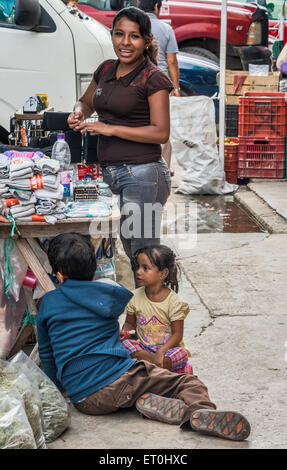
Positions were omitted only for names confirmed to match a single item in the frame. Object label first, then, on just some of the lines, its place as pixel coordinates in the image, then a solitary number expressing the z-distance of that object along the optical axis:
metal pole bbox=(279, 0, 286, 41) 13.73
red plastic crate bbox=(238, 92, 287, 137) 8.76
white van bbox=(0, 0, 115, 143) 6.76
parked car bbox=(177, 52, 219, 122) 11.53
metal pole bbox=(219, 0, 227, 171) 8.66
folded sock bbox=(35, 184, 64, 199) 3.70
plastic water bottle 4.33
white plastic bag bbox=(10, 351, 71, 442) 3.30
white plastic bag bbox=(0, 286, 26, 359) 4.05
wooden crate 9.90
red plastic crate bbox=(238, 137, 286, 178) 8.85
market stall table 3.77
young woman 4.04
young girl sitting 3.81
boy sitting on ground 3.44
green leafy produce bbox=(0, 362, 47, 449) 3.17
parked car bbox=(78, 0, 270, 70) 12.91
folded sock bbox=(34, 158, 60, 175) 3.71
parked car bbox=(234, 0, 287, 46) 14.36
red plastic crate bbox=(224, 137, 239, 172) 8.93
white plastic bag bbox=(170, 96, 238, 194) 8.46
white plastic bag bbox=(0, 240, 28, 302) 3.91
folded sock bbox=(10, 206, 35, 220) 3.72
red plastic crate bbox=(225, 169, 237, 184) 9.06
